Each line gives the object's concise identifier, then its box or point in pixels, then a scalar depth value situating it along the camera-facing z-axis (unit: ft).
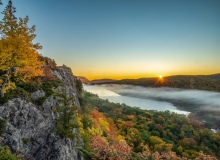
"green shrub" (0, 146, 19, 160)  24.30
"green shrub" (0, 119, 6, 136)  27.88
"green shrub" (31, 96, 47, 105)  35.87
